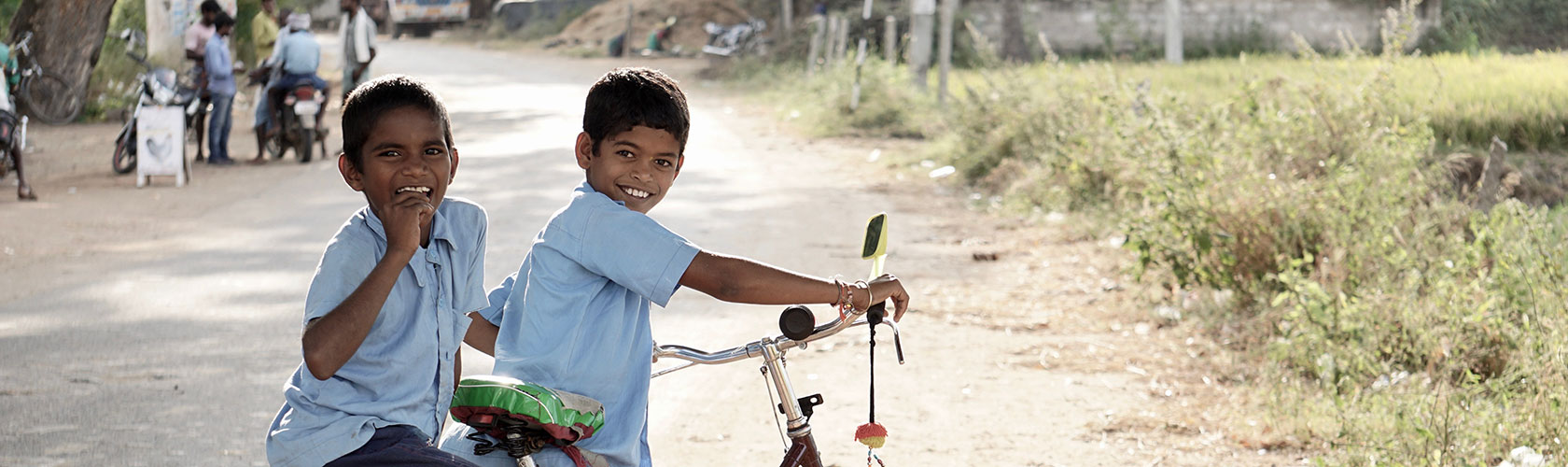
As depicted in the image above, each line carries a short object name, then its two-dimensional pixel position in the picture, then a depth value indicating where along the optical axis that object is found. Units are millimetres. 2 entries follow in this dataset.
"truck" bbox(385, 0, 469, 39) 43844
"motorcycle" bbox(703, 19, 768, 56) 29628
